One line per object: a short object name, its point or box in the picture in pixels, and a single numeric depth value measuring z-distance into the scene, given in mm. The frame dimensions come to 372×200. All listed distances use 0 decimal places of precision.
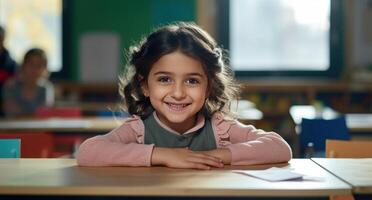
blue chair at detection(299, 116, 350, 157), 3477
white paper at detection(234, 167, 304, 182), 1874
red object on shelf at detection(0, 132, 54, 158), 2756
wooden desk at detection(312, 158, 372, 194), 1769
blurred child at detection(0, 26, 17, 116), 5980
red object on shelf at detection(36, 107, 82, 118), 5168
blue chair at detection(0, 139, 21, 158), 2535
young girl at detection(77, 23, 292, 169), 2176
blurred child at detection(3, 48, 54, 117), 5465
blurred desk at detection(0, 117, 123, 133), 4402
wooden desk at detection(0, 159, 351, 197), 1718
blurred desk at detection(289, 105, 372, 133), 4324
